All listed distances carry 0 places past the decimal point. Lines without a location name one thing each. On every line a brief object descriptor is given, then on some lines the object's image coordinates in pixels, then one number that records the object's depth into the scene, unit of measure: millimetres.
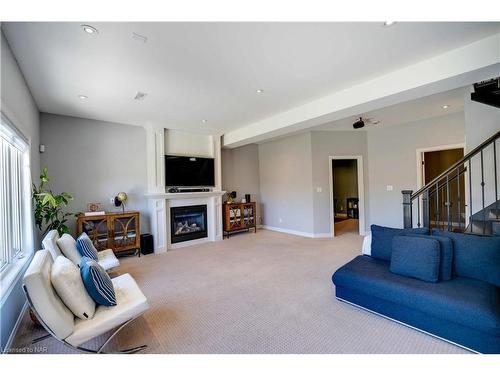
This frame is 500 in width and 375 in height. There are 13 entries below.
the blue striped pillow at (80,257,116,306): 1789
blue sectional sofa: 1757
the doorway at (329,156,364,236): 8469
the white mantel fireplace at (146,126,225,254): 4816
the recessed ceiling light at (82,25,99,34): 1869
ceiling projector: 4719
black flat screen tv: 5035
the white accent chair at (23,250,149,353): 1471
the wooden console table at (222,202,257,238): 5961
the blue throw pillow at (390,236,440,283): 2168
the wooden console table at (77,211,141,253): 4008
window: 2267
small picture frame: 4203
